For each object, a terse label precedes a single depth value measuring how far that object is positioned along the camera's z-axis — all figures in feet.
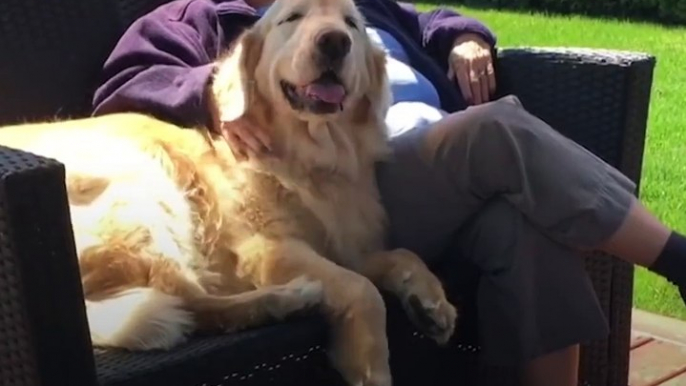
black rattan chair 5.43
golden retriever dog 6.77
